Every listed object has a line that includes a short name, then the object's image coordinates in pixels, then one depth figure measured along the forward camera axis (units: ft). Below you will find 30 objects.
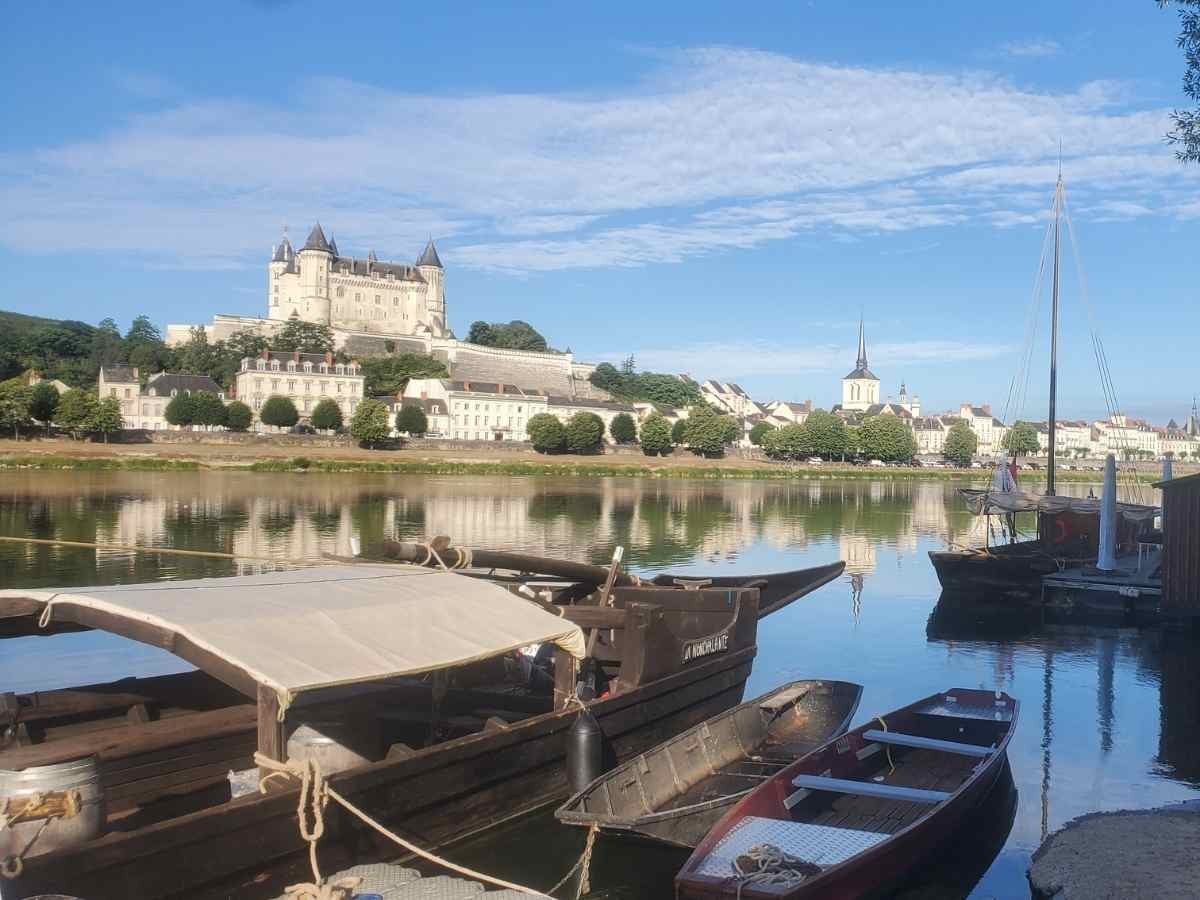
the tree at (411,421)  381.60
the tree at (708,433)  422.41
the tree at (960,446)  537.85
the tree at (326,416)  371.56
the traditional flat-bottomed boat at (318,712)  25.29
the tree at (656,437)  414.82
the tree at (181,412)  349.00
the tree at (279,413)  369.09
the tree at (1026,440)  516.49
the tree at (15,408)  290.97
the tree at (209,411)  350.02
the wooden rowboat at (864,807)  28.19
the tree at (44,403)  306.55
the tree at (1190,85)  49.49
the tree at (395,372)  457.68
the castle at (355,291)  513.04
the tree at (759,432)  485.56
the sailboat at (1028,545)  98.68
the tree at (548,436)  381.81
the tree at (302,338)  465.47
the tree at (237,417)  353.72
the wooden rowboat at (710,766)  33.45
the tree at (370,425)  353.51
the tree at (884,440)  464.65
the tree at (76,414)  304.50
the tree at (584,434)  389.39
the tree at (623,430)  434.71
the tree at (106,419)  306.76
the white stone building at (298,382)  403.13
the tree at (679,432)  424.46
